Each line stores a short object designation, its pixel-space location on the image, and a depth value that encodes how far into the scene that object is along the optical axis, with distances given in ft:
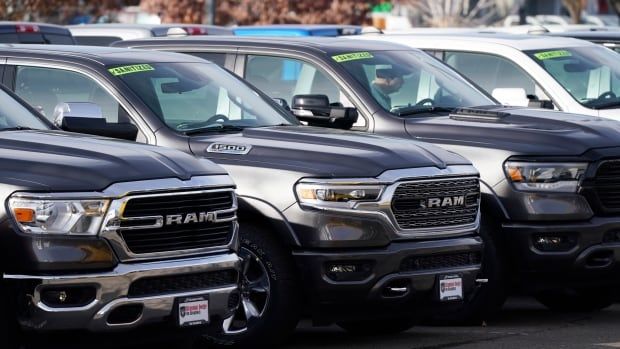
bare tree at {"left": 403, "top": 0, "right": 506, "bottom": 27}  257.55
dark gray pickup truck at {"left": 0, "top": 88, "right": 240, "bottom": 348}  47.09
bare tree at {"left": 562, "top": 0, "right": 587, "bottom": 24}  262.88
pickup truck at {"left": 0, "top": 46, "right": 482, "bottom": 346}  59.21
